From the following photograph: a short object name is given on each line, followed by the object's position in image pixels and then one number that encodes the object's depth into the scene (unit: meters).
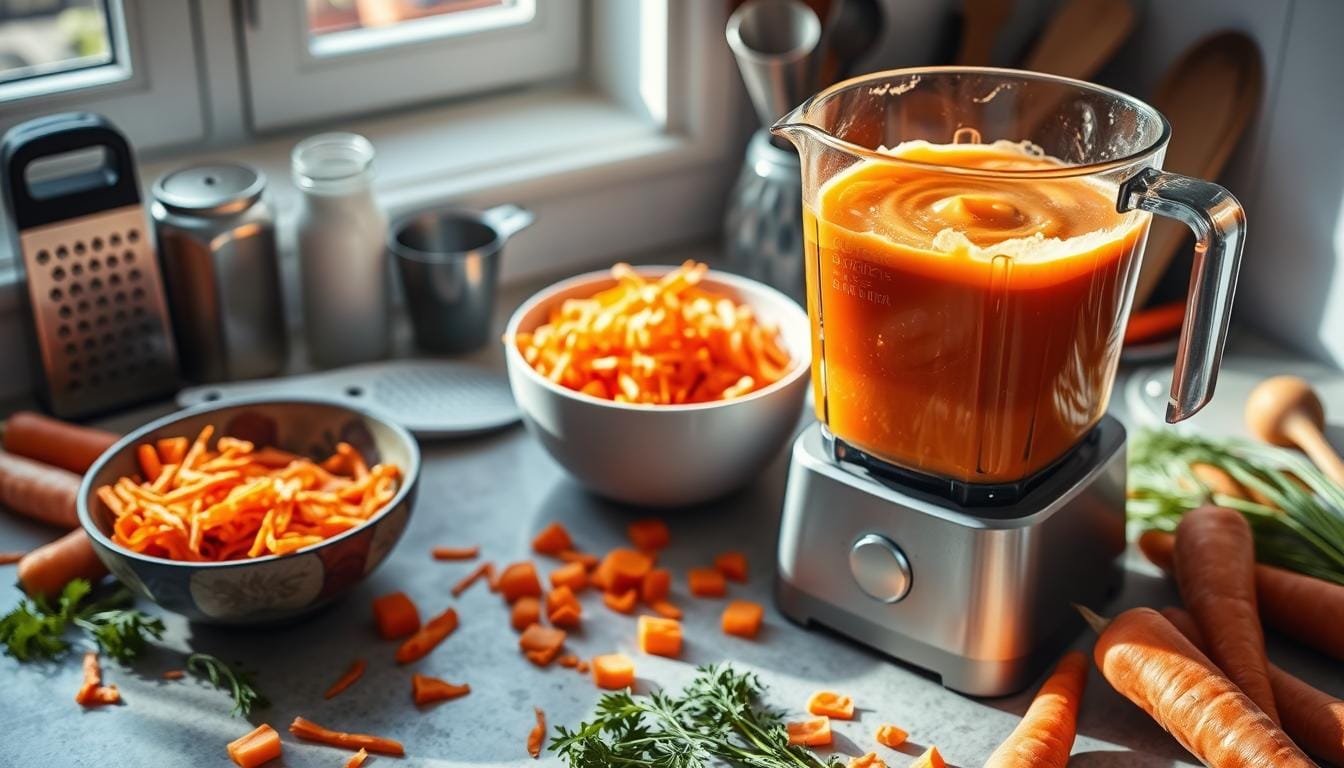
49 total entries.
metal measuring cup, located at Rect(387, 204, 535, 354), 1.54
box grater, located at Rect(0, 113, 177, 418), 1.35
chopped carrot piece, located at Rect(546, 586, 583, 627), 1.24
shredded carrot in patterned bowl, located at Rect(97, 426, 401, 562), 1.17
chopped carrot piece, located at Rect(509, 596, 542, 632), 1.24
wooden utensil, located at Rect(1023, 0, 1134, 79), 1.69
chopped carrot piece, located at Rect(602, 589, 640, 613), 1.26
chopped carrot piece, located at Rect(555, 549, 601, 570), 1.32
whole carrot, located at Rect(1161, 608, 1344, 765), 1.08
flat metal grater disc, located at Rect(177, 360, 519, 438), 1.47
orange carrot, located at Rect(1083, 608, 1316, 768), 1.03
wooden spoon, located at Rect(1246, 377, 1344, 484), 1.42
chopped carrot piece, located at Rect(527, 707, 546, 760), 1.10
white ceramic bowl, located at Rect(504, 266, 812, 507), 1.28
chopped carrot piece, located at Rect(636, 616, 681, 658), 1.21
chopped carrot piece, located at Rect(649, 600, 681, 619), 1.26
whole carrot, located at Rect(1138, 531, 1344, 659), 1.20
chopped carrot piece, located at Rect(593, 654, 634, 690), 1.17
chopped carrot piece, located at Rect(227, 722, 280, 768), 1.07
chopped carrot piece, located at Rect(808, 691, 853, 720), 1.15
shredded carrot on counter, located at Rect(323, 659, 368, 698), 1.16
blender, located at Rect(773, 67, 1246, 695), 1.03
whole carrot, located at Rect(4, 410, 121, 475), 1.38
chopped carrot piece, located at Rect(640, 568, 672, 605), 1.28
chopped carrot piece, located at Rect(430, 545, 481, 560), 1.32
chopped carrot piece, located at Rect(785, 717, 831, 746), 1.12
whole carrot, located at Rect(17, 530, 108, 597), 1.24
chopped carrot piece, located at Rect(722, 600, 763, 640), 1.24
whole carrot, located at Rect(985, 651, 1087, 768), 1.07
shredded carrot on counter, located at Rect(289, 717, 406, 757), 1.10
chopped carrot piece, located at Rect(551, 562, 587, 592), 1.29
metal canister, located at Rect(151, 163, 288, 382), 1.43
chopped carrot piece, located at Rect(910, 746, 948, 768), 1.08
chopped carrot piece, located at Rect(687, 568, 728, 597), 1.29
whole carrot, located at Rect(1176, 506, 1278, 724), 1.14
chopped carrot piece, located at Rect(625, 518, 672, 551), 1.34
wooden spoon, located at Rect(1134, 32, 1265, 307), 1.59
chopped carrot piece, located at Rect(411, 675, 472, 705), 1.15
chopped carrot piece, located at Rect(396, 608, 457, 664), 1.20
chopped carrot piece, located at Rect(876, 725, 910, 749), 1.12
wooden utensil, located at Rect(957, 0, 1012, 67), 1.74
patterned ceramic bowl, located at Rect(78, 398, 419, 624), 1.12
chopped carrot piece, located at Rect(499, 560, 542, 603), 1.27
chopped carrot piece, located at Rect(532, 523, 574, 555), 1.33
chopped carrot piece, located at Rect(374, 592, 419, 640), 1.22
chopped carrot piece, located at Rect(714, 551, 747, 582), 1.31
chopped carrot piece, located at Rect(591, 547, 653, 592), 1.29
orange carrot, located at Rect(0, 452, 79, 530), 1.32
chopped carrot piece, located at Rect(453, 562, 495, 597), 1.29
